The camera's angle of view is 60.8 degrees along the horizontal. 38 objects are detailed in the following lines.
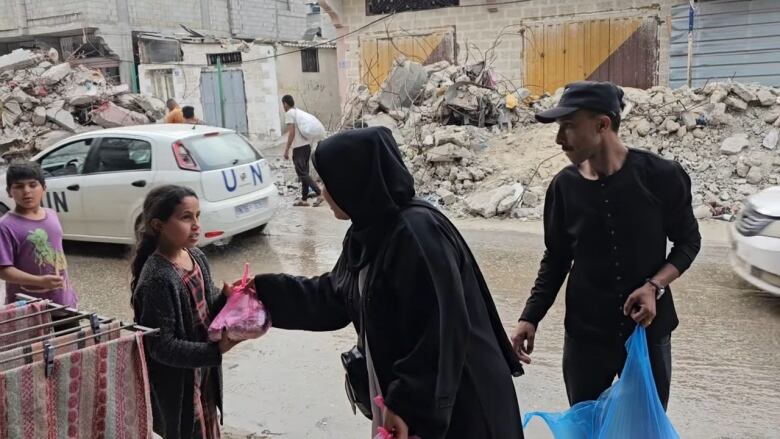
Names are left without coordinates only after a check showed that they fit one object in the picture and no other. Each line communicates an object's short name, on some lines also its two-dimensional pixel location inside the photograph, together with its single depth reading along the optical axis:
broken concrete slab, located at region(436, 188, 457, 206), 10.21
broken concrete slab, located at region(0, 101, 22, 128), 18.33
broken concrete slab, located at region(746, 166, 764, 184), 9.66
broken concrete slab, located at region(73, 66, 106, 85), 20.09
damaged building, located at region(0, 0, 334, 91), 24.77
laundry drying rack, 1.93
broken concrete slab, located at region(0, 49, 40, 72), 20.36
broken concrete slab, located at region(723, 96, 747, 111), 11.08
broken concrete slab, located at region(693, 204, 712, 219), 9.02
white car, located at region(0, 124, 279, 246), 7.43
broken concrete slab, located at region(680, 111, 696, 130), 10.98
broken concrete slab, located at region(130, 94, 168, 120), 18.98
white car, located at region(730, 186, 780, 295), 5.34
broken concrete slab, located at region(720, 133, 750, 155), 10.36
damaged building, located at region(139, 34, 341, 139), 19.78
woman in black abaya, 1.82
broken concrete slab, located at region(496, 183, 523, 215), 9.51
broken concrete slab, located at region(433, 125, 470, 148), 11.27
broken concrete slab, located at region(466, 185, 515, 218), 9.54
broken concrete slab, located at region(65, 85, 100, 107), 18.50
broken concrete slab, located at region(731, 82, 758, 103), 11.15
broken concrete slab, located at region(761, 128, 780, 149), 10.27
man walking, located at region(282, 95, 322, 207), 11.11
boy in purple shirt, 3.48
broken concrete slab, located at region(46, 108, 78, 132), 17.94
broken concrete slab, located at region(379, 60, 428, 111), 13.76
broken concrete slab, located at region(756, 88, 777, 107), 11.07
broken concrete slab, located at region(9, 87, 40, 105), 18.45
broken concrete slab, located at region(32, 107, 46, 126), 18.12
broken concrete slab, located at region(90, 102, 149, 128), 17.86
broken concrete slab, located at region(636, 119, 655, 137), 11.14
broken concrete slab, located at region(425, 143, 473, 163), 11.01
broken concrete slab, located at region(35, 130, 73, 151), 17.39
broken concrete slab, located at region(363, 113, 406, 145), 12.77
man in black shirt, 2.50
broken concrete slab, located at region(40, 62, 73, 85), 19.53
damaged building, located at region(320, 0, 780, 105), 14.05
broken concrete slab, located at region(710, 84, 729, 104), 11.20
